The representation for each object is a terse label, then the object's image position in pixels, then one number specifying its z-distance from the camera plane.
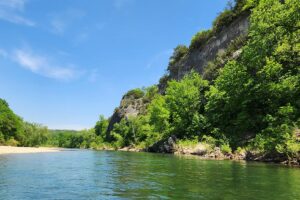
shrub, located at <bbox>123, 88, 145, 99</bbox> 136.75
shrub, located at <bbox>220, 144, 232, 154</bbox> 41.16
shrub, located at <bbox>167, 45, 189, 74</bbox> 94.62
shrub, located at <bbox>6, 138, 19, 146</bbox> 97.53
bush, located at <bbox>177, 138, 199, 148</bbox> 52.31
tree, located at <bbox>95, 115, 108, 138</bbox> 154.85
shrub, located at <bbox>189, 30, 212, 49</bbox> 80.56
